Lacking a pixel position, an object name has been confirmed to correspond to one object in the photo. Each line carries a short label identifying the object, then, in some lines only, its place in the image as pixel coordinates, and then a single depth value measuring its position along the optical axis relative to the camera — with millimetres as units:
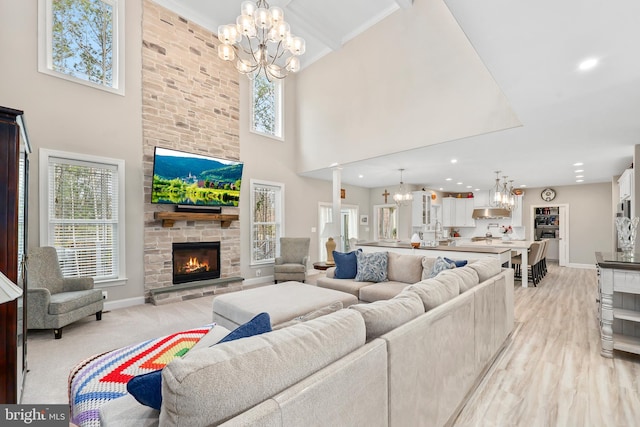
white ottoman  2627
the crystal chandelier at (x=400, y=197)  6691
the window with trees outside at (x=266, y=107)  6195
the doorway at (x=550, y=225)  8406
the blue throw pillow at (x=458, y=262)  3282
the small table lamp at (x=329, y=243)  5673
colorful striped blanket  1284
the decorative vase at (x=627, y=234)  2908
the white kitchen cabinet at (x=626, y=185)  4617
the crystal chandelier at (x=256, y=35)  3174
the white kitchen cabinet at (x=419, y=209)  8328
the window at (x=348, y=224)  8583
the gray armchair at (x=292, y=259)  5730
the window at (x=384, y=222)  8820
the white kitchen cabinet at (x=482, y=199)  9562
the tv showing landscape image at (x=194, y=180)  4555
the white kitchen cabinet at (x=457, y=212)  9992
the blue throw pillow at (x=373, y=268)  3889
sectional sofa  756
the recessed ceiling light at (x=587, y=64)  2248
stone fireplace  4621
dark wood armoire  1668
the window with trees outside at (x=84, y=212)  3791
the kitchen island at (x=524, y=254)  5508
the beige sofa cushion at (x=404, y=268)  3750
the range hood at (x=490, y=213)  9141
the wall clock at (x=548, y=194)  8500
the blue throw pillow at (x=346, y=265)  4129
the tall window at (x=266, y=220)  6125
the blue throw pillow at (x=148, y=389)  897
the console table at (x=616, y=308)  2494
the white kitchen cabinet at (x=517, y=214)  9039
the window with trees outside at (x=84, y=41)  3818
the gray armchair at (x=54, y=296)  3078
